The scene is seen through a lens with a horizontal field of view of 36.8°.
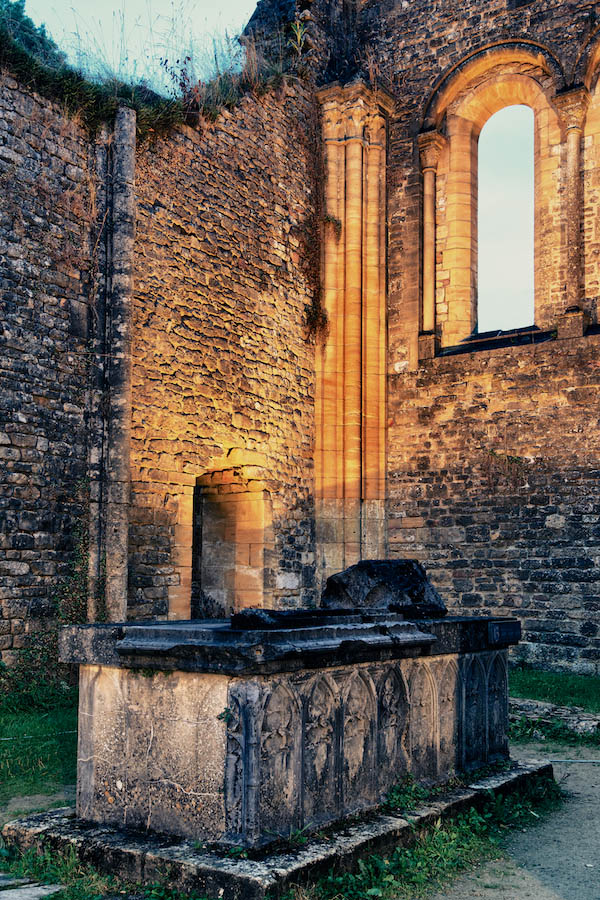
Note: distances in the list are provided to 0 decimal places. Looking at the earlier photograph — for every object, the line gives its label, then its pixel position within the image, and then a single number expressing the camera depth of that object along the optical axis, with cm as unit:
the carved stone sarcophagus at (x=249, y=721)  359
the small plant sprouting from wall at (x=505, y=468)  1165
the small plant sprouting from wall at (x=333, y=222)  1306
